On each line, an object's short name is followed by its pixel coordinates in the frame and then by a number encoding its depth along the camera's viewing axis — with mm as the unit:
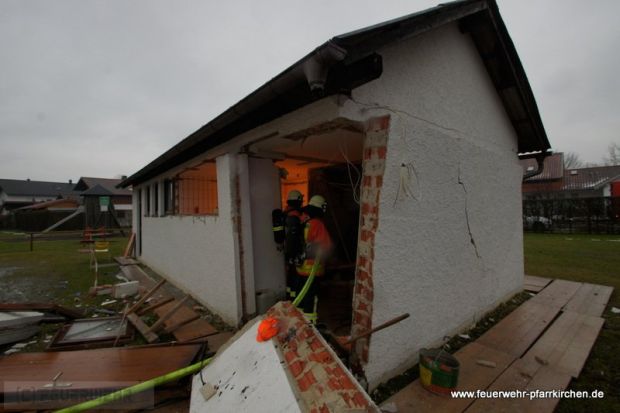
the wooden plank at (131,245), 11611
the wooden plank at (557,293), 5192
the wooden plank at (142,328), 3734
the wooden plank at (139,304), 4158
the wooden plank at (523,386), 2486
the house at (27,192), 44862
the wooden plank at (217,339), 3632
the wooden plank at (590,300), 4746
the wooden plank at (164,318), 3802
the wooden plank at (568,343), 3191
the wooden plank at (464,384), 2484
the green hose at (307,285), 3428
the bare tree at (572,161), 47750
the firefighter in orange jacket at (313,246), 3584
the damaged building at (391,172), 2666
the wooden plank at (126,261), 10094
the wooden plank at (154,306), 4234
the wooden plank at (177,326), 3964
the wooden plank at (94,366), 2566
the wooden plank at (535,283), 6043
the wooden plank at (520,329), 3590
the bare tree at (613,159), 40175
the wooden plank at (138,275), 7334
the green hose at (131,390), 2134
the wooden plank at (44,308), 3855
